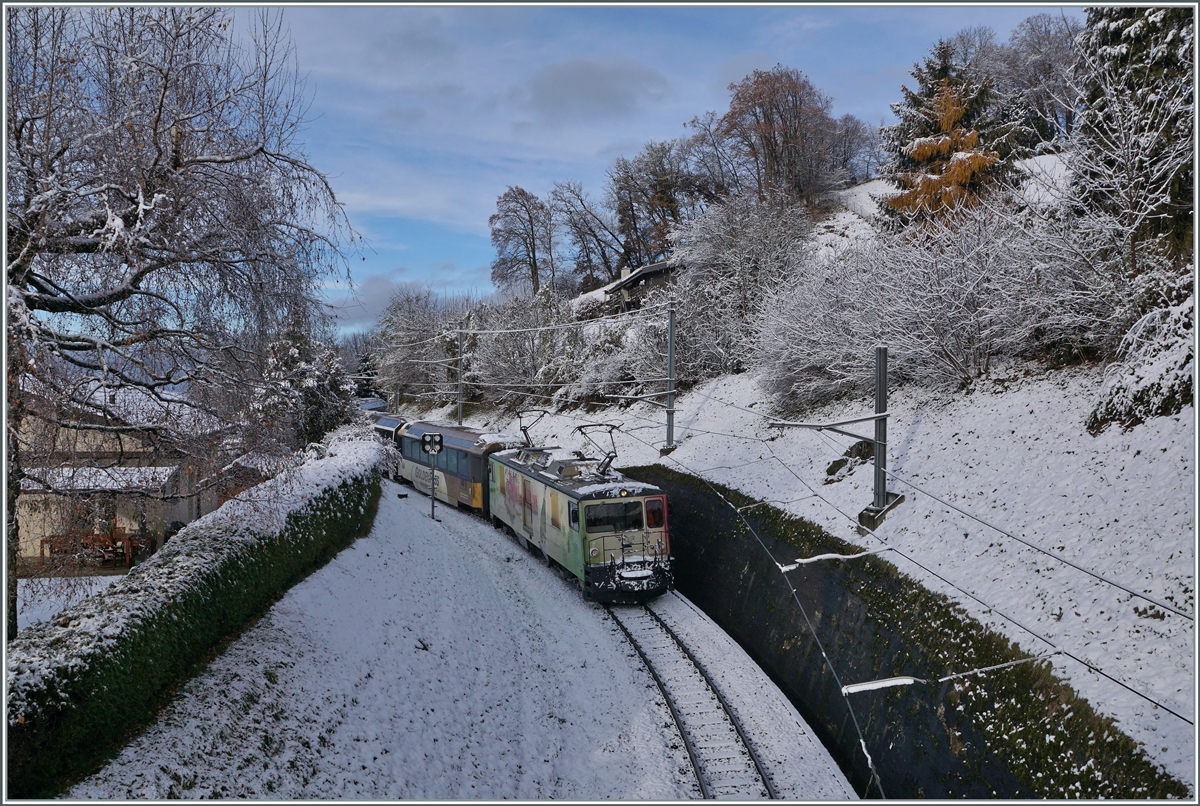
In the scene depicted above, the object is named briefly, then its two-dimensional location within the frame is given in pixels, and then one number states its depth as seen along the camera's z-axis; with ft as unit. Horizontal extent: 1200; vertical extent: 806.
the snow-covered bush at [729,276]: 87.35
